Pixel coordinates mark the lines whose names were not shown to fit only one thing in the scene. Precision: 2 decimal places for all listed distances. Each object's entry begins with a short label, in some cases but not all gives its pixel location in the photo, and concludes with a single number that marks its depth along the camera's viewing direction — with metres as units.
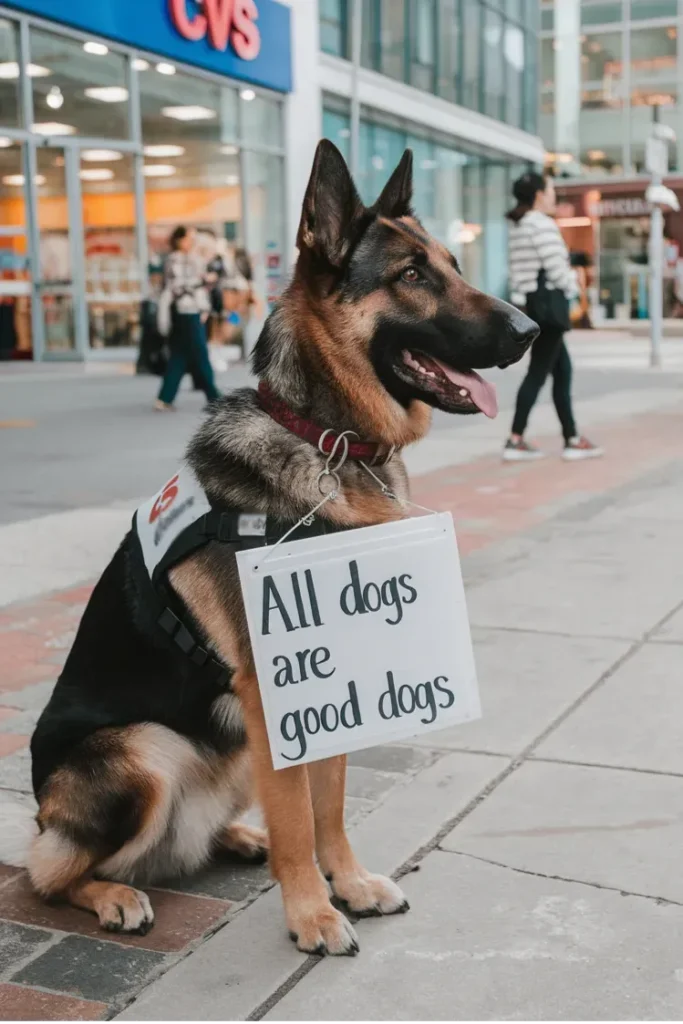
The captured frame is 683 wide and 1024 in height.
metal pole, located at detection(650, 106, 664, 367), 19.91
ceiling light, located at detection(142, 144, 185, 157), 20.84
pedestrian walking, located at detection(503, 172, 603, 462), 9.38
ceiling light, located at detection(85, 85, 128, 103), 19.34
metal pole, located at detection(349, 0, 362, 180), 23.30
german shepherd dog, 2.65
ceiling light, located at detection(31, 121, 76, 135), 18.48
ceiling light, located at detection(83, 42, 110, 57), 18.86
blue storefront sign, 18.36
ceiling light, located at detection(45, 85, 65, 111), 18.50
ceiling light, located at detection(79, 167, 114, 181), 19.61
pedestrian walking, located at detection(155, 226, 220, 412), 13.23
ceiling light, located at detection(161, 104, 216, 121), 20.98
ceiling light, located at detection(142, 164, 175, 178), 20.88
